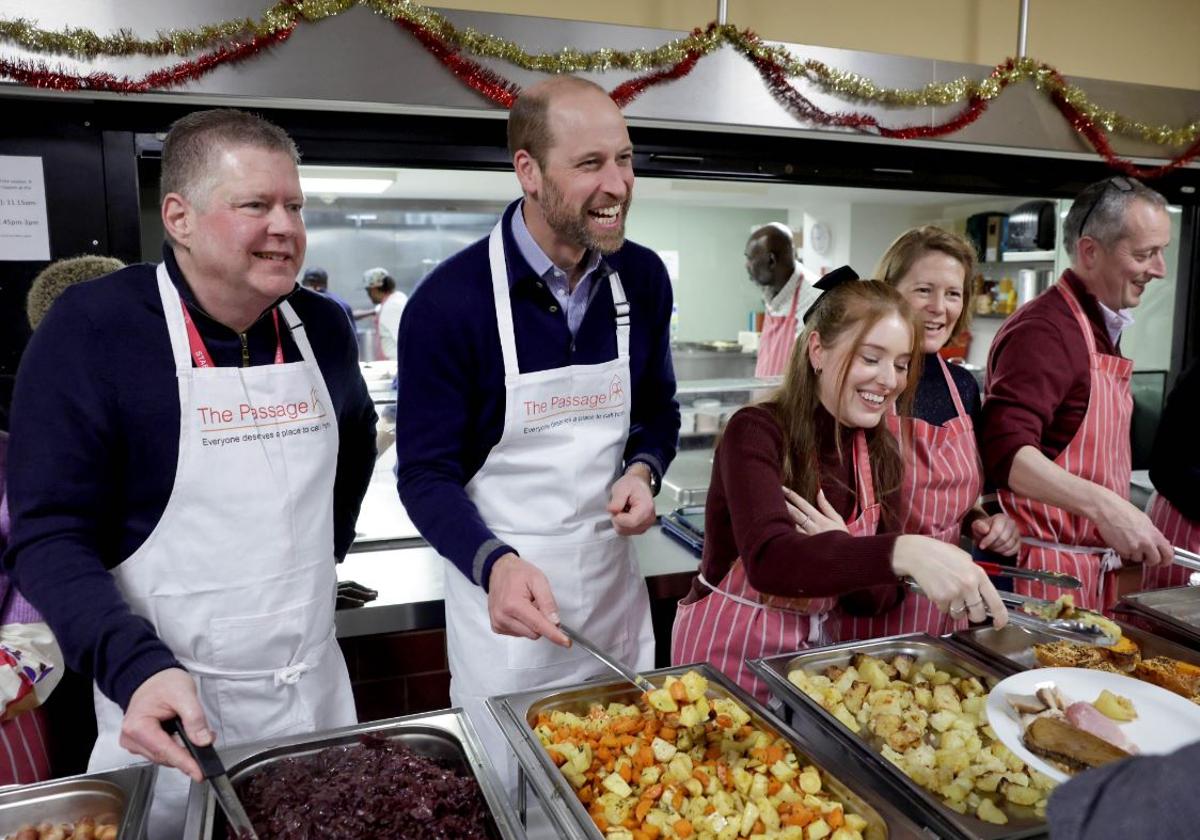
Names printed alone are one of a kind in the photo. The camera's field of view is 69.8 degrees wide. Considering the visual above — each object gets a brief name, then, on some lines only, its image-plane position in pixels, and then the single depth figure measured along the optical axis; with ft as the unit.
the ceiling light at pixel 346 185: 12.71
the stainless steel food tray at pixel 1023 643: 4.98
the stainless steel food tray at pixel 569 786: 3.41
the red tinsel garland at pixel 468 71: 6.88
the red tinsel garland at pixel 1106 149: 9.30
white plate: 3.77
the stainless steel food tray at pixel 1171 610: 5.29
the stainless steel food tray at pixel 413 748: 3.40
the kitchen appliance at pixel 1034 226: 15.92
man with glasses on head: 6.86
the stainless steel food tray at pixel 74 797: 3.57
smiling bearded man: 5.19
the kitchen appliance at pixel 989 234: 17.72
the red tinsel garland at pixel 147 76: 6.15
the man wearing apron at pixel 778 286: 12.59
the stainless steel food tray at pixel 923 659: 3.42
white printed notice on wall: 6.73
